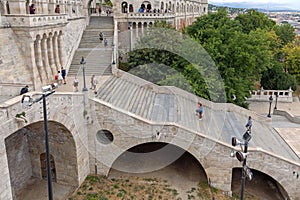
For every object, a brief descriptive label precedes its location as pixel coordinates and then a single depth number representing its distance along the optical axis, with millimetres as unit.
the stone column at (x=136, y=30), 33200
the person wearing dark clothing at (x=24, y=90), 14336
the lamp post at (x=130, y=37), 32006
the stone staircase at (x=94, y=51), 24969
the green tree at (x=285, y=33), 51062
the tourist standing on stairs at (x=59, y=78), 21277
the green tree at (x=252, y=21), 44250
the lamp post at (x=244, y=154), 10500
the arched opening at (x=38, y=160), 16769
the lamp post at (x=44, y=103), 9823
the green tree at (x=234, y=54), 25438
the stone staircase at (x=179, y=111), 19719
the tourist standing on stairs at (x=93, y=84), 19984
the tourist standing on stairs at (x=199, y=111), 21306
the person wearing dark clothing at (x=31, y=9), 19531
